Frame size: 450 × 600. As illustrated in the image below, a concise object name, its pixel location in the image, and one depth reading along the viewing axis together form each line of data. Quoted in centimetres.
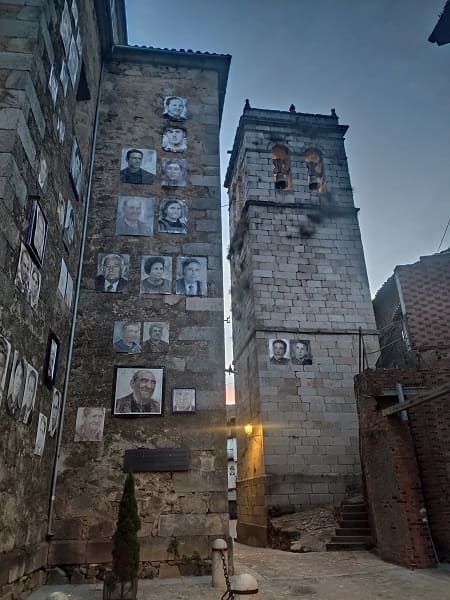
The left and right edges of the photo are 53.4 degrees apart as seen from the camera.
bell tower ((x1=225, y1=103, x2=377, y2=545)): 1295
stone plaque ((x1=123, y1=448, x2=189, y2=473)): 671
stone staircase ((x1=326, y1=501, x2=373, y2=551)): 952
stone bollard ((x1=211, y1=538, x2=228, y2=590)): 564
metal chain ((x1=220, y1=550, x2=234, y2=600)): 393
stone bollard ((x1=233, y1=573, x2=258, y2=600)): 358
